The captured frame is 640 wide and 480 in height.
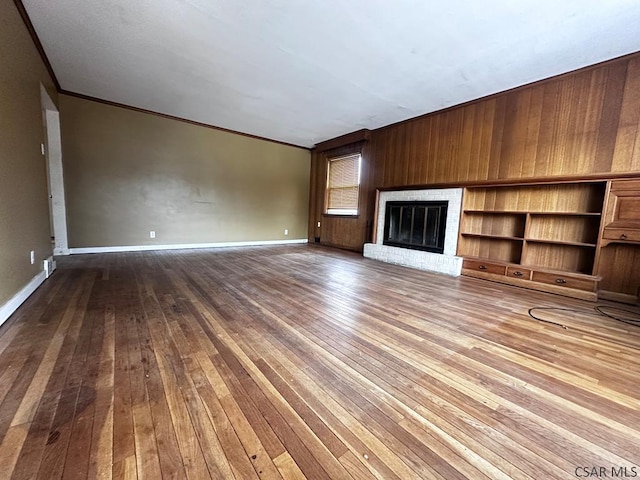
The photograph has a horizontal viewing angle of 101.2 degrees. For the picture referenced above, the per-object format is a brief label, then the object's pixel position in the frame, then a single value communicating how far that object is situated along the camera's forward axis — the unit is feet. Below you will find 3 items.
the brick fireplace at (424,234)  13.23
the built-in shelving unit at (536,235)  10.16
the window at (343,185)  19.72
